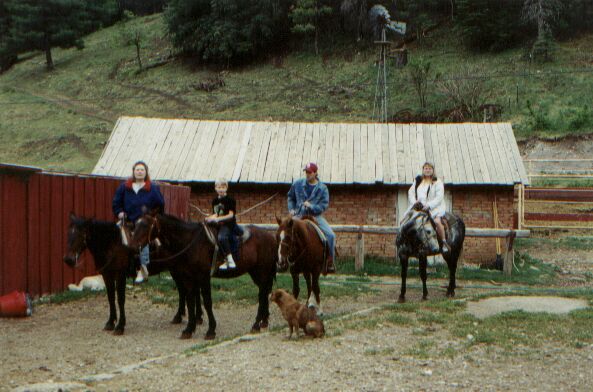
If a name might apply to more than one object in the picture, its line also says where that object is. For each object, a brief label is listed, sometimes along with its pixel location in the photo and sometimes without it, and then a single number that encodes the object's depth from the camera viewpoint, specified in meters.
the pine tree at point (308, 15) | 60.17
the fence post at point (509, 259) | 18.09
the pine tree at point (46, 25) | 65.75
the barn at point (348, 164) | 20.44
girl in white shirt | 13.11
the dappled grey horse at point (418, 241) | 13.04
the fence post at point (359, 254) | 18.11
